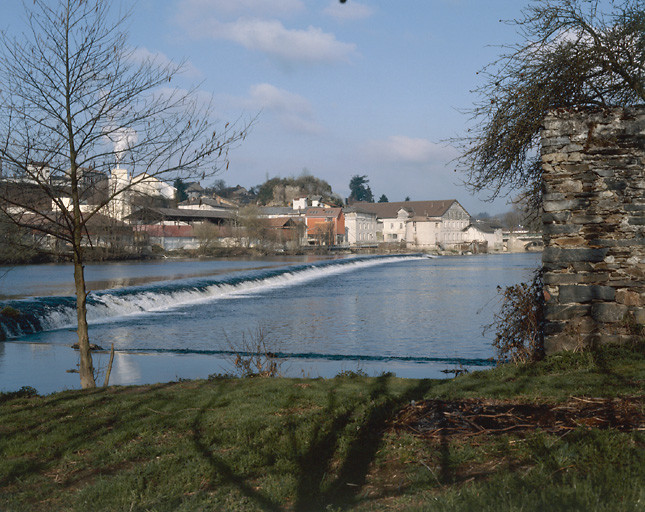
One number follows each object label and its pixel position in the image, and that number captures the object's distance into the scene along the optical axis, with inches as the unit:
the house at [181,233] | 3088.1
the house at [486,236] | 4576.8
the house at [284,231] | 3584.9
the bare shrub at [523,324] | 347.9
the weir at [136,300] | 851.4
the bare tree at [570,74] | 350.3
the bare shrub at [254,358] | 388.4
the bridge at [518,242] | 4266.7
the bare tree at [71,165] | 332.5
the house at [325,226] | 4284.0
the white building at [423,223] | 4707.9
